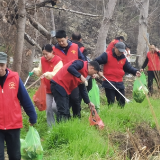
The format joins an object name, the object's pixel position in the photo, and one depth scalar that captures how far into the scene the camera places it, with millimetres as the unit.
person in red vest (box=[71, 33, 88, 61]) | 13327
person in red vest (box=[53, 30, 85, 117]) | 11650
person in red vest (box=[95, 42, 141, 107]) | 13334
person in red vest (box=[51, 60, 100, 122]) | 10333
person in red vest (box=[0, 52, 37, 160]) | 7067
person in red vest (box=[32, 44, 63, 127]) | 11166
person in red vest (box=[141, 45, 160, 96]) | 20016
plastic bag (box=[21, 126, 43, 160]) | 8284
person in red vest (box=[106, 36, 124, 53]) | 16524
